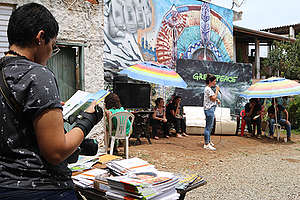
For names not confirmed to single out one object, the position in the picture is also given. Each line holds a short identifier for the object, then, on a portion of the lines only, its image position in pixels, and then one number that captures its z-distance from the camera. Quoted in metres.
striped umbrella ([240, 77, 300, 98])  8.93
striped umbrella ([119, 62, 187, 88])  7.94
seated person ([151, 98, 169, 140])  9.62
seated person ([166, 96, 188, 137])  10.27
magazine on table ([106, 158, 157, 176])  2.30
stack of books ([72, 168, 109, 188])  2.30
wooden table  2.17
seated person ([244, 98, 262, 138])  10.54
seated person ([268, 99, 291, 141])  9.91
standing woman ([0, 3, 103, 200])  1.27
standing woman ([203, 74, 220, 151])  7.46
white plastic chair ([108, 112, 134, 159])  6.65
